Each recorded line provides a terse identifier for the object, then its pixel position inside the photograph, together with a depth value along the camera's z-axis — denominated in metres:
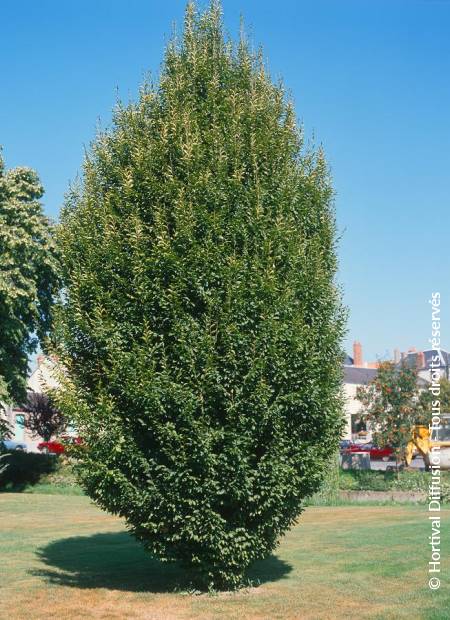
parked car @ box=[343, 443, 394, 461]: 49.36
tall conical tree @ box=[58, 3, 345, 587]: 11.60
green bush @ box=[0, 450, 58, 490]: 37.53
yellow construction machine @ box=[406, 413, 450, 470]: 29.02
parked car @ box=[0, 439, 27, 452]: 62.76
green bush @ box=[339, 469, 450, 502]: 29.56
